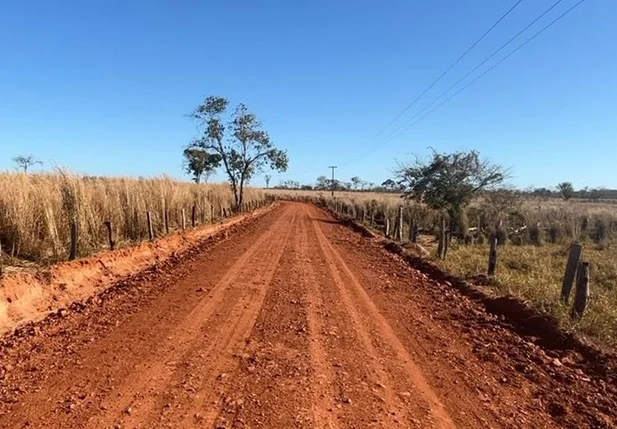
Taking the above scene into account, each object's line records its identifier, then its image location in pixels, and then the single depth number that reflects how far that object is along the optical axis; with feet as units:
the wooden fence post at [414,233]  60.29
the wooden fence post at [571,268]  25.25
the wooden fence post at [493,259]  34.14
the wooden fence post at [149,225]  46.13
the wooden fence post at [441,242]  47.03
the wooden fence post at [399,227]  64.50
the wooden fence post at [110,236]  36.68
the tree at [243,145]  133.80
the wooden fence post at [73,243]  30.86
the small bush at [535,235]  77.05
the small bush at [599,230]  80.88
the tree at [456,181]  85.10
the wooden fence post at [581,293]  22.65
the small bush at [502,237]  73.61
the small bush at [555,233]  79.34
